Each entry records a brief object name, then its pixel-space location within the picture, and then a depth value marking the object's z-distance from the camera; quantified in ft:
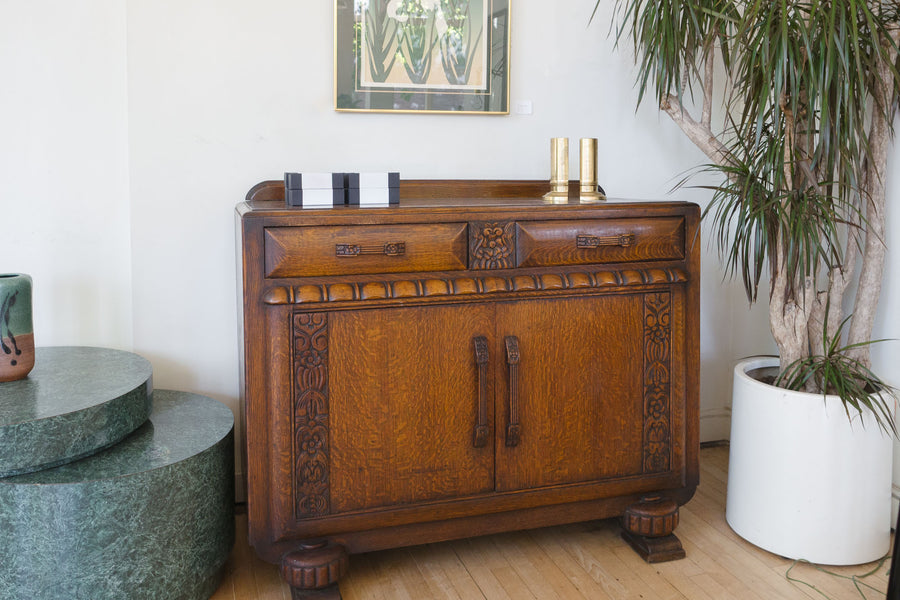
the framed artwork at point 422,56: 7.66
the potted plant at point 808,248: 6.25
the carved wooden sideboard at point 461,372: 5.96
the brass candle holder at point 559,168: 7.69
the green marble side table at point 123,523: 5.43
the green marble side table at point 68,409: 5.41
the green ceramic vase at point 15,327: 6.06
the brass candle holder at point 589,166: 7.76
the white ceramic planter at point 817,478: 6.68
